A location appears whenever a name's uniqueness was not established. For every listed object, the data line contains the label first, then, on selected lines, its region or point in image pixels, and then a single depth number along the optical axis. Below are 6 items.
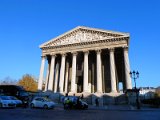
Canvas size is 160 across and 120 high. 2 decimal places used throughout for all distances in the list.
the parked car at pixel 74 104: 15.28
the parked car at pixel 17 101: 13.82
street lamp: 18.54
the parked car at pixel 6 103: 13.01
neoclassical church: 27.91
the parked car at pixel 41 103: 14.80
